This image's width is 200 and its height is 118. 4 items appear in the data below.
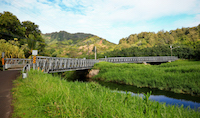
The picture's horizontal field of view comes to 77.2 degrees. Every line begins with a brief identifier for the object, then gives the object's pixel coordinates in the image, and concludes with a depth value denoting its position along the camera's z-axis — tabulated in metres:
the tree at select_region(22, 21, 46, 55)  45.71
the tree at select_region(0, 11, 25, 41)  34.09
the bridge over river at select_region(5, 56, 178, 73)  18.54
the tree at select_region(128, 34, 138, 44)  133.15
